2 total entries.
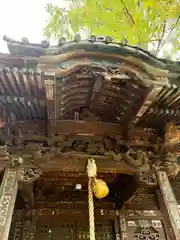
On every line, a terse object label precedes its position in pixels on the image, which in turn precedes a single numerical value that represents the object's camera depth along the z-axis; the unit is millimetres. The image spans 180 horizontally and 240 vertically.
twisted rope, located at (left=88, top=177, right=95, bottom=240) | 3688
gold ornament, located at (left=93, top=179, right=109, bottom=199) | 4273
